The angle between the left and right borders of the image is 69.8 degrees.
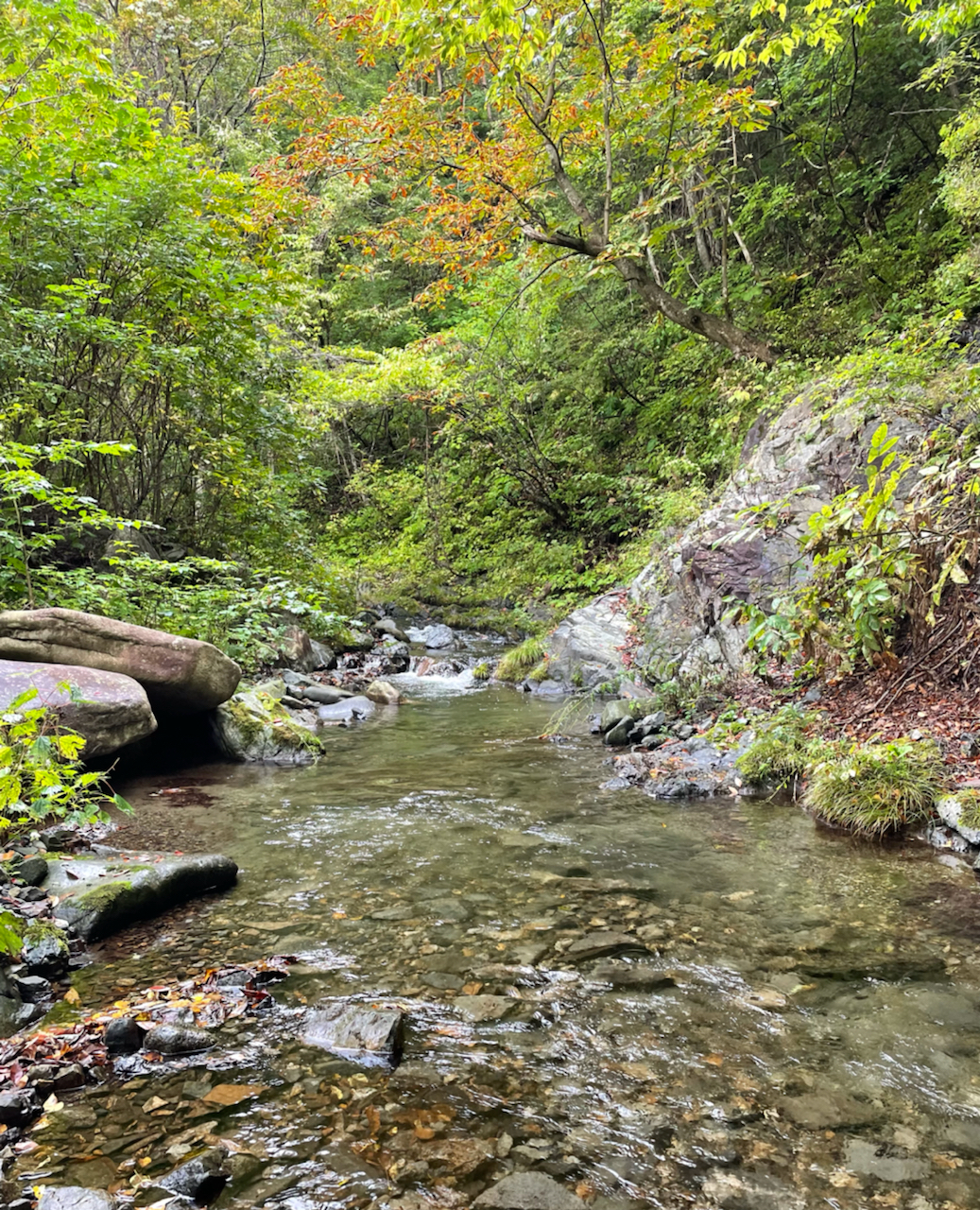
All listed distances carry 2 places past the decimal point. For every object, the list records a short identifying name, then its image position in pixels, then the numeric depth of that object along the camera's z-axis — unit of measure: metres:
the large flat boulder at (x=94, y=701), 5.12
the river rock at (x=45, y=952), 3.07
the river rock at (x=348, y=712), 9.93
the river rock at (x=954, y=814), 4.34
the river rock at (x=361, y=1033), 2.61
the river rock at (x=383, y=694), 11.27
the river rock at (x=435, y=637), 16.33
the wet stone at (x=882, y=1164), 2.02
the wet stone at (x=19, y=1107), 2.18
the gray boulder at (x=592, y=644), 10.73
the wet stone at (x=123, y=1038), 2.57
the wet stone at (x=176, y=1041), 2.59
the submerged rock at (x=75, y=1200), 1.84
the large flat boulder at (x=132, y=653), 6.06
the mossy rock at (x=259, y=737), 7.62
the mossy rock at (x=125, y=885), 3.50
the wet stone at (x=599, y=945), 3.35
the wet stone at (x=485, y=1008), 2.86
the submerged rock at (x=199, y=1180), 1.95
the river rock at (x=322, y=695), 10.64
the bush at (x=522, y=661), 12.81
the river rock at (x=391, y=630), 16.62
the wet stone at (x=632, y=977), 3.08
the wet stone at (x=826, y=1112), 2.23
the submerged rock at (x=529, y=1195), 1.96
